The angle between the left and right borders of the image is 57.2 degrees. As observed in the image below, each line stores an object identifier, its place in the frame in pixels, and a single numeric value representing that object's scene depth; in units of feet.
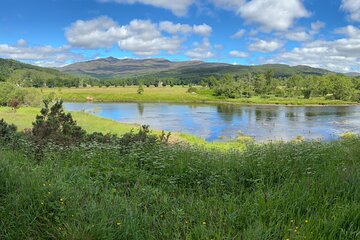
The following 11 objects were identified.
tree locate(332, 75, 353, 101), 389.19
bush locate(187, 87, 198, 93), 516.73
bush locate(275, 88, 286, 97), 432.09
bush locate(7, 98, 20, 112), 160.56
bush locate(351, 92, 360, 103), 376.11
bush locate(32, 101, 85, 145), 37.99
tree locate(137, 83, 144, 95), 483.35
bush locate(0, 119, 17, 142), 34.60
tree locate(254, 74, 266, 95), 461.53
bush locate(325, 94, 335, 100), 396.88
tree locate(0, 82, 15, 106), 228.22
